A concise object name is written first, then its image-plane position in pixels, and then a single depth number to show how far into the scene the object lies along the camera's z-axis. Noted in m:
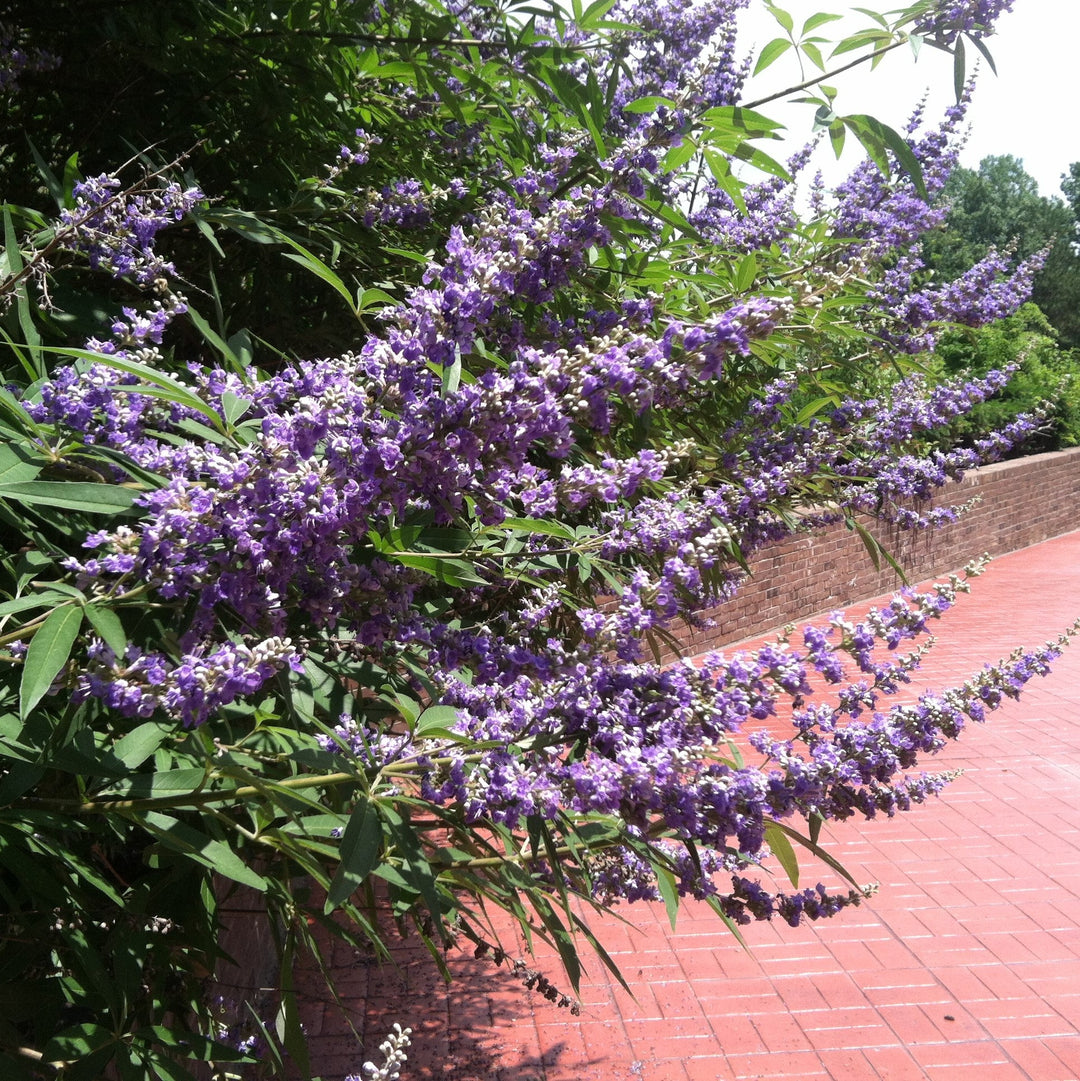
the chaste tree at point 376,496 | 1.59
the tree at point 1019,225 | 46.81
